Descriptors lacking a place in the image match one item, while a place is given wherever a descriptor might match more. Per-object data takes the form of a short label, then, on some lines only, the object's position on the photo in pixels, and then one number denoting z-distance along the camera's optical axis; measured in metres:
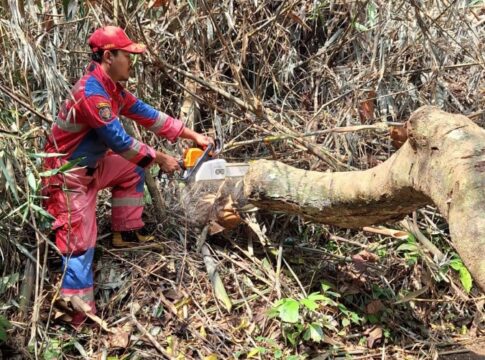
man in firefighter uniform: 3.03
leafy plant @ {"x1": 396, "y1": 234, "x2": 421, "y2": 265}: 3.51
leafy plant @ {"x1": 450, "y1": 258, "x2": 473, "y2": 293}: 3.49
